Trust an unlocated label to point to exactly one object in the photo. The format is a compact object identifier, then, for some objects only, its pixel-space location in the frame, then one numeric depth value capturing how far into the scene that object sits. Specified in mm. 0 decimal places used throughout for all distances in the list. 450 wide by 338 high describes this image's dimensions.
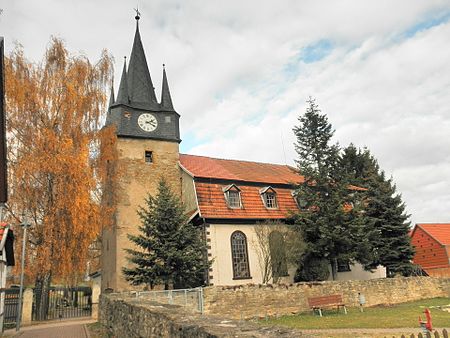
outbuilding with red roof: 35750
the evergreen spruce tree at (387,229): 25312
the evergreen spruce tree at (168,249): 17484
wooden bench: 15969
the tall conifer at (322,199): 21203
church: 21656
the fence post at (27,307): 16859
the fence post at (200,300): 14539
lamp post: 15398
